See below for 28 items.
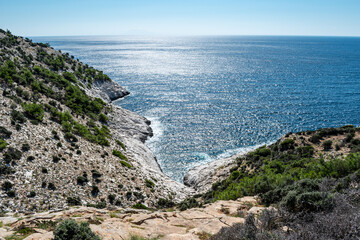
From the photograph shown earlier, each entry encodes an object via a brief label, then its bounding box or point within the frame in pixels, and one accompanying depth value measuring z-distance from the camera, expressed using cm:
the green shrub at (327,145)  3438
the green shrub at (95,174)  3029
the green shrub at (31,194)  2277
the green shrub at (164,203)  3038
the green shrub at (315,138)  3723
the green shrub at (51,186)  2497
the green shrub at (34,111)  3525
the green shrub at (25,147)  2798
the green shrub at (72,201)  2404
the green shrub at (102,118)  5232
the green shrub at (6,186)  2200
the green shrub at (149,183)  3394
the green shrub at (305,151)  3303
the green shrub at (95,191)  2732
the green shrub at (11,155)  2499
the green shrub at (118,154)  3891
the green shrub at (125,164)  3681
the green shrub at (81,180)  2786
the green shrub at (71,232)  1017
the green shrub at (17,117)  3200
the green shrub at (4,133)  2791
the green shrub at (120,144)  4411
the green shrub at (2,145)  2569
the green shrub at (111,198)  2748
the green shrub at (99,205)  2372
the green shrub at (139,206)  2678
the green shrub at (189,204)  2525
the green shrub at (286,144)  3841
